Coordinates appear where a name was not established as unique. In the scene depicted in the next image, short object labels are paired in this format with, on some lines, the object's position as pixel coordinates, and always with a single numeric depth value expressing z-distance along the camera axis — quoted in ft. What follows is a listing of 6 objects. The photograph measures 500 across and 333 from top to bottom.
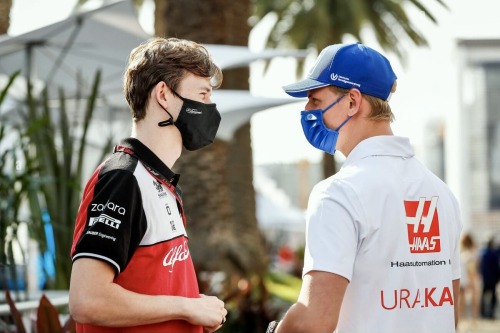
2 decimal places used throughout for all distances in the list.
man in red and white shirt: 8.39
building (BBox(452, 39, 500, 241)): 148.97
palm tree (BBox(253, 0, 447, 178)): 76.18
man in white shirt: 8.98
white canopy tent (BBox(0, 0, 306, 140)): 29.14
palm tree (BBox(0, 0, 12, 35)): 21.63
